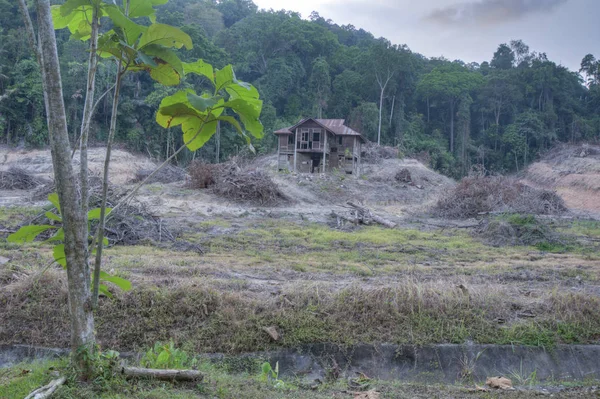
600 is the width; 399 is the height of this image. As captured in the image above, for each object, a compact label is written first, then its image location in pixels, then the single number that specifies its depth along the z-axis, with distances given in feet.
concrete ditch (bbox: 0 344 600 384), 19.42
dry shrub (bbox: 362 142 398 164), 130.72
